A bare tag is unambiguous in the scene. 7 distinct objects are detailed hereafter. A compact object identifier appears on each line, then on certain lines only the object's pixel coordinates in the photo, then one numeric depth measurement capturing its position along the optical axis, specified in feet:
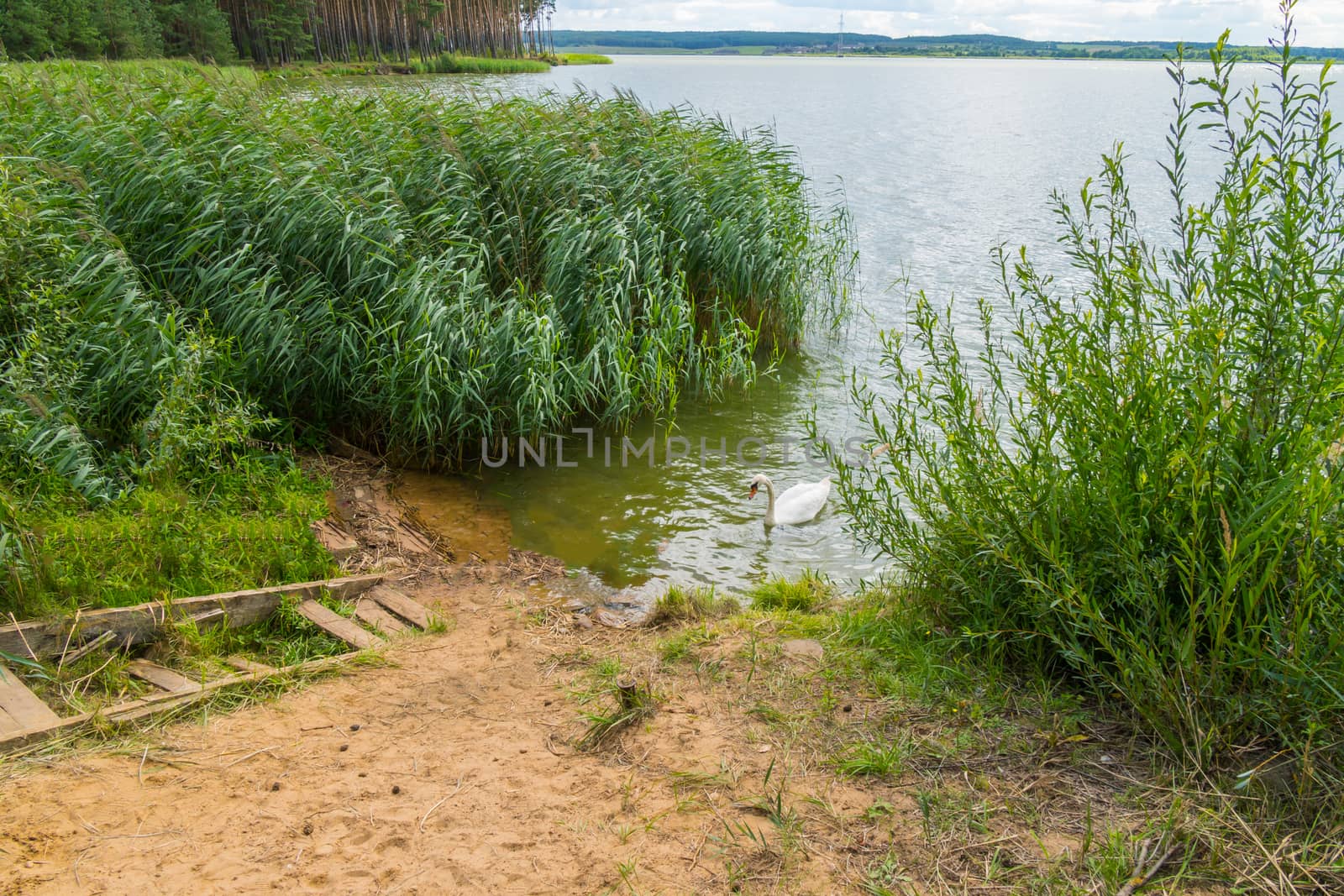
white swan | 21.75
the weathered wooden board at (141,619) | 12.02
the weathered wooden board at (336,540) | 17.54
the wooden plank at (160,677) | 11.92
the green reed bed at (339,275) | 18.15
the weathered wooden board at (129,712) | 10.12
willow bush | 8.78
